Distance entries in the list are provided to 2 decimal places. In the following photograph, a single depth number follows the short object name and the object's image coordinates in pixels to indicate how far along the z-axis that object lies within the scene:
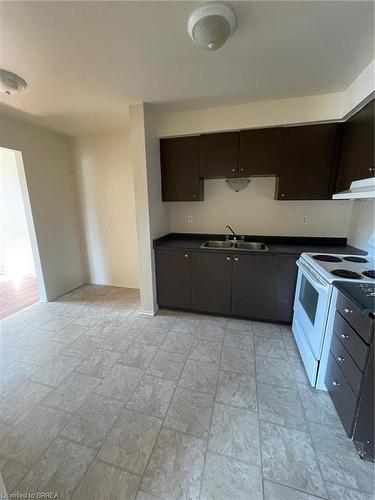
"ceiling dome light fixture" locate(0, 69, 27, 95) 1.70
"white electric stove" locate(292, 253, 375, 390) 1.58
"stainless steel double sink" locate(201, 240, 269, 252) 2.81
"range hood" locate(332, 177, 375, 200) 1.65
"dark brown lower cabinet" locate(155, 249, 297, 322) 2.37
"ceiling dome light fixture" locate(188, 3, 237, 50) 1.13
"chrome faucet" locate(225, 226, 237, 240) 2.94
